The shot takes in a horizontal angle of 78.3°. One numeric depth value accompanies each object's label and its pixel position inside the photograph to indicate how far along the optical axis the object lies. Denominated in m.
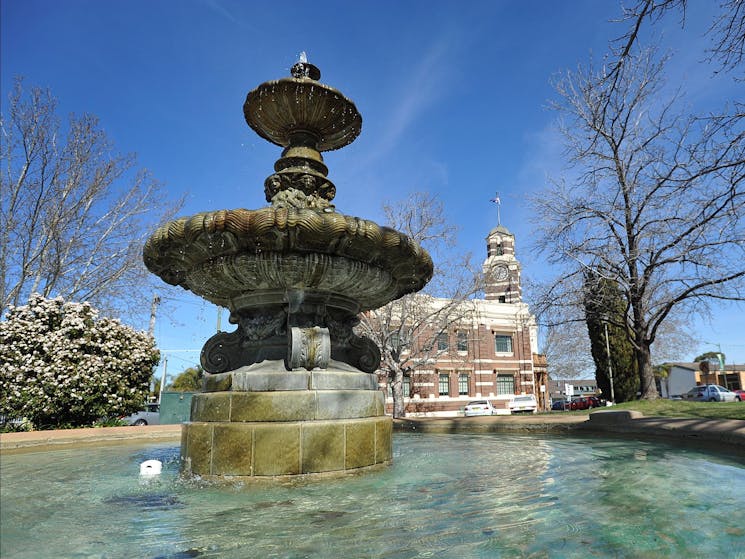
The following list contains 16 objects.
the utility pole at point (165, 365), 32.47
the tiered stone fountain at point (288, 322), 3.94
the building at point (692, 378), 63.12
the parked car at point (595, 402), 36.59
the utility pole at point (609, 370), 23.09
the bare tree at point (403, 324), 21.72
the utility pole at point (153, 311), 19.23
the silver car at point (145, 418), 17.26
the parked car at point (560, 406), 42.81
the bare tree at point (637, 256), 14.75
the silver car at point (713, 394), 35.75
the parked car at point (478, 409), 30.30
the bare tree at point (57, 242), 15.46
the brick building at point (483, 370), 33.62
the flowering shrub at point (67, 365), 9.72
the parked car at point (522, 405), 34.28
